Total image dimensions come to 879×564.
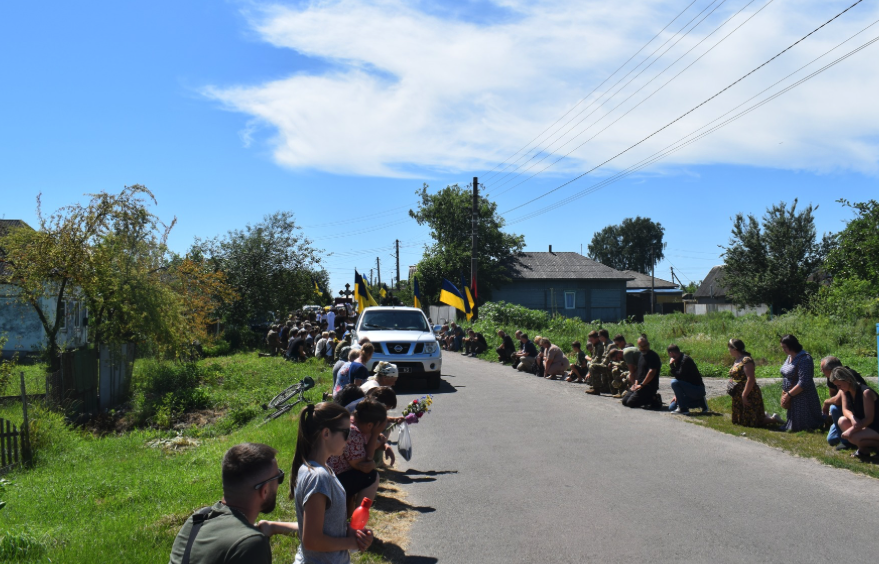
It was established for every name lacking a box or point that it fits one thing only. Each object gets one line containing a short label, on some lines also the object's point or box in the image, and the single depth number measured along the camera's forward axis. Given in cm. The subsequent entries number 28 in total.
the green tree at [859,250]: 2934
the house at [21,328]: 2542
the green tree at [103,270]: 1574
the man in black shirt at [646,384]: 1317
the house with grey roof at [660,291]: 7188
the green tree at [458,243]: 5281
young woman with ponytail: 340
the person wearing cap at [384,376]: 773
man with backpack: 262
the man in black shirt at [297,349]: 2405
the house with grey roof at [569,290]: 5362
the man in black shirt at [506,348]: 2397
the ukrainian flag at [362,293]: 2572
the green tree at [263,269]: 3422
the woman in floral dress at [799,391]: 996
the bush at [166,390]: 1584
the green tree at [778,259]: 4384
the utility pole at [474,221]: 3374
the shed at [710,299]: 6629
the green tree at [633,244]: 10706
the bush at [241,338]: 3272
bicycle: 1340
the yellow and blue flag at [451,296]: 2694
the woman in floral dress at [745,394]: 1067
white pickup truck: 1650
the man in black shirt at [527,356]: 2078
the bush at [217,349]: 2912
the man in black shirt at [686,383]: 1241
